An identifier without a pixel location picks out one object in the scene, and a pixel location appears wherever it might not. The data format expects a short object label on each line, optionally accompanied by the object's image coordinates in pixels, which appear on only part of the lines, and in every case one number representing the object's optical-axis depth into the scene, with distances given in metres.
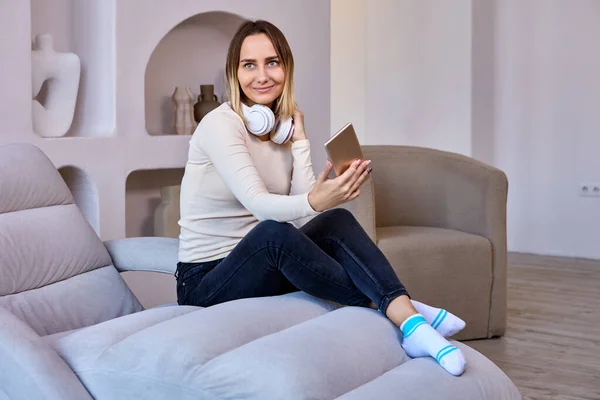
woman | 2.29
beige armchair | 3.59
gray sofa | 1.87
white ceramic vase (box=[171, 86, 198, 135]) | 4.07
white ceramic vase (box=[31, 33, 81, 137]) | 3.40
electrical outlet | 5.63
